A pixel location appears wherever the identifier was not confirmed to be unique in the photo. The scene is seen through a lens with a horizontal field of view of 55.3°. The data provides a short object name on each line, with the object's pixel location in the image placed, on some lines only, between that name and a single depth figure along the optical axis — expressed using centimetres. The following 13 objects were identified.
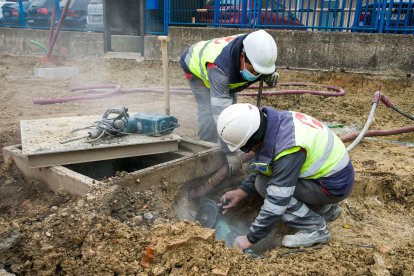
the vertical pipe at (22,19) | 1326
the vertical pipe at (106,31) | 1109
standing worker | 357
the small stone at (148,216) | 296
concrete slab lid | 334
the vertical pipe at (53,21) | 977
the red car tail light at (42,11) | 1378
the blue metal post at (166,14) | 997
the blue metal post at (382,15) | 721
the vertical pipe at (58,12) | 1205
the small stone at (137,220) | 286
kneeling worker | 266
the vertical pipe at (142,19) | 1059
